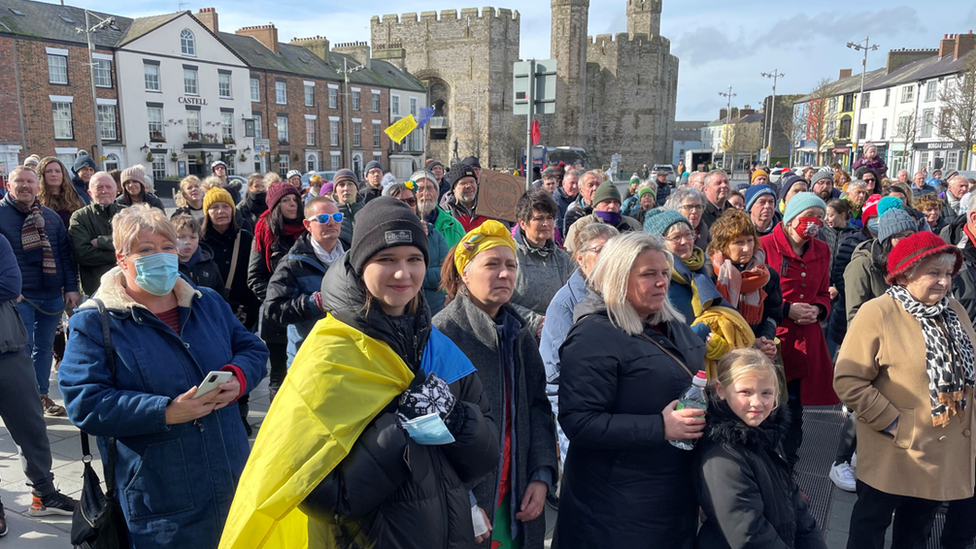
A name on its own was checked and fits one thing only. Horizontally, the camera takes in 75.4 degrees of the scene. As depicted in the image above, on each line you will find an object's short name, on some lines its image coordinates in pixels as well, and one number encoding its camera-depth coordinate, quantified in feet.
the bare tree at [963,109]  88.79
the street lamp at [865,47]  109.91
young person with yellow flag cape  5.78
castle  164.86
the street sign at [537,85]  27.12
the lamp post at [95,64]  78.18
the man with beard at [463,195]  22.26
